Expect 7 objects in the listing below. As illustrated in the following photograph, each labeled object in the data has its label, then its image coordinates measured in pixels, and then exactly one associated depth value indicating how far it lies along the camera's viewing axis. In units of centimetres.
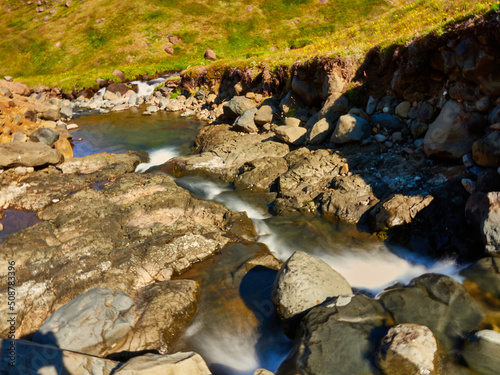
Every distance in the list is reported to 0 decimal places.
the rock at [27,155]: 1739
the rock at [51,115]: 3066
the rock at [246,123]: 2100
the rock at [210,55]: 5350
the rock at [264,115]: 2075
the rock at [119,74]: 4734
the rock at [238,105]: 2308
